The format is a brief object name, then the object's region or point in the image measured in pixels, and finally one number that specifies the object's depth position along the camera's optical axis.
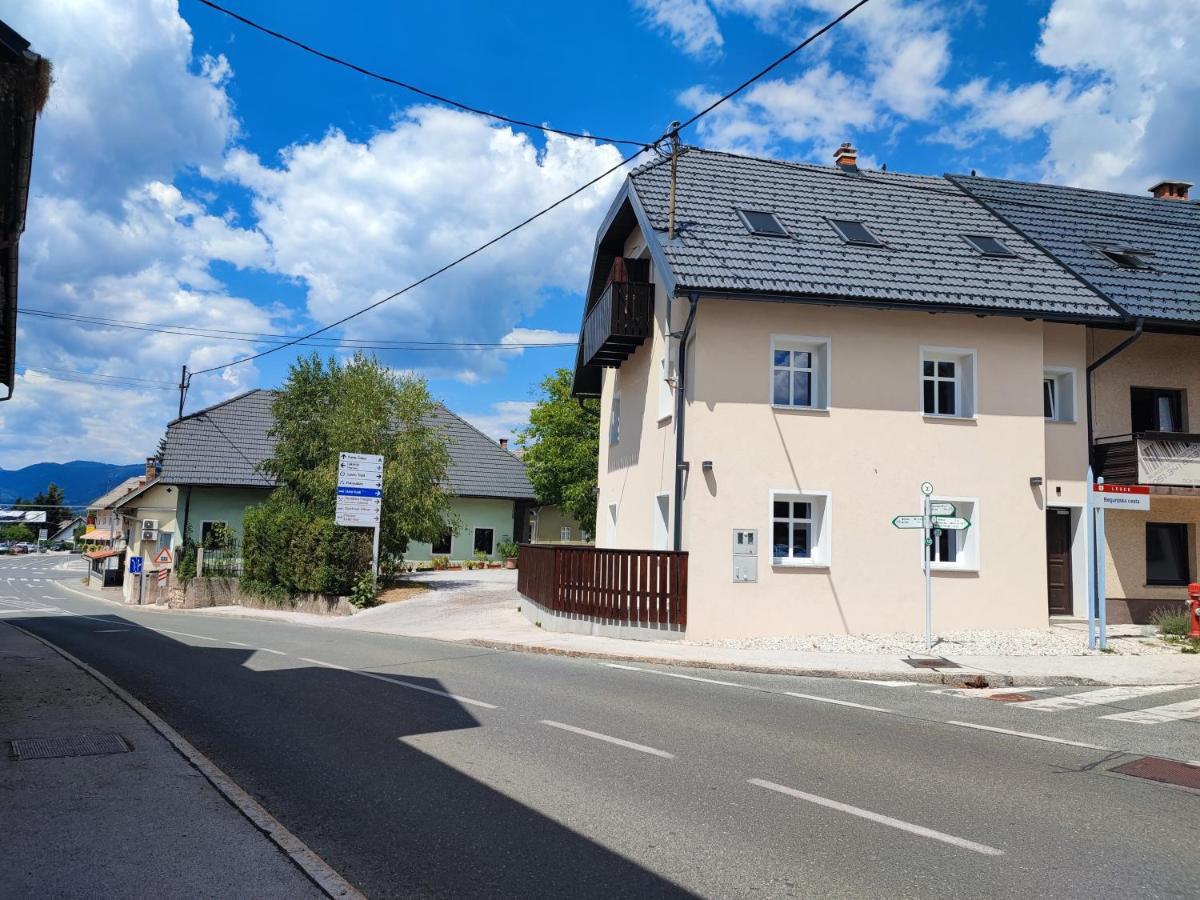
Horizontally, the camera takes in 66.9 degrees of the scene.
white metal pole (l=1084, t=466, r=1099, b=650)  13.79
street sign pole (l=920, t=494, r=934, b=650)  14.11
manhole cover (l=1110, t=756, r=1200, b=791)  6.62
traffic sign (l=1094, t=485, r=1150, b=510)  13.76
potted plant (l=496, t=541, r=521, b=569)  40.38
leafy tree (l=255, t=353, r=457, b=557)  27.28
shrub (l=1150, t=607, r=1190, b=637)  15.86
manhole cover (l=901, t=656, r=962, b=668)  12.59
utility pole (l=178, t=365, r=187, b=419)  45.50
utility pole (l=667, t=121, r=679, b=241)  16.24
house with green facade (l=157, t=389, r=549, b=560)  40.03
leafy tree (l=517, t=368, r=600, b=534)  42.97
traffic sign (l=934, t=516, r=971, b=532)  14.02
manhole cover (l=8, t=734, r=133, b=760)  6.78
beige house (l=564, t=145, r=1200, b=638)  15.72
